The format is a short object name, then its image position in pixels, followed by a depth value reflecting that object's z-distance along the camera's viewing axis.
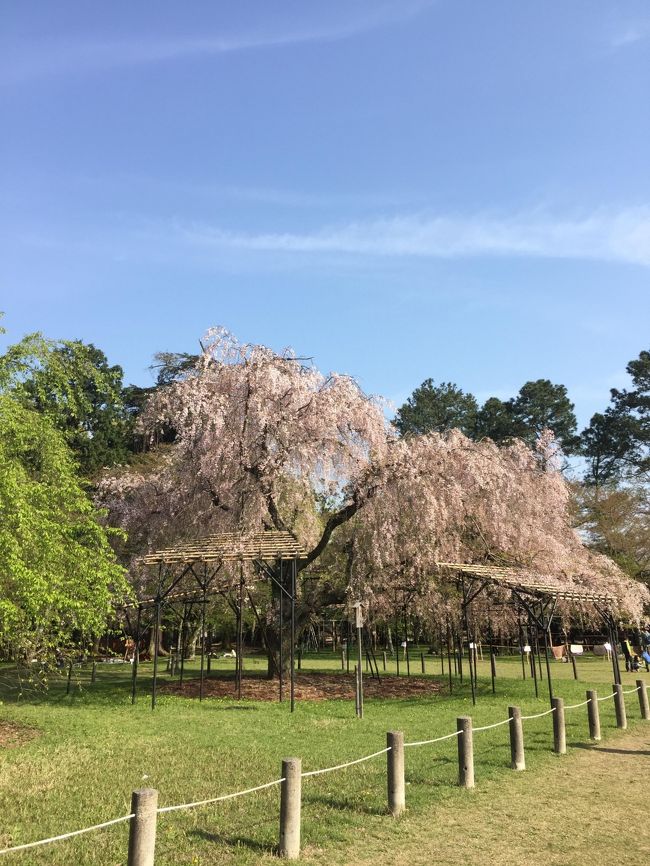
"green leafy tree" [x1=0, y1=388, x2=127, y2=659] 10.76
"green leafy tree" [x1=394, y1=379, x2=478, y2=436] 62.56
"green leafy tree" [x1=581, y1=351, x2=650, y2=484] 57.34
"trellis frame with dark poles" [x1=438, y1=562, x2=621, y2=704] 17.12
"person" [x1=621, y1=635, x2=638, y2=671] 27.38
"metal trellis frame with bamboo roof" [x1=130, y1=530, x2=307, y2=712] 16.25
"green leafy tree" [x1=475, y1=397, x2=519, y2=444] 59.41
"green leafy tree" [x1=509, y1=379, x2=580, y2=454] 59.97
